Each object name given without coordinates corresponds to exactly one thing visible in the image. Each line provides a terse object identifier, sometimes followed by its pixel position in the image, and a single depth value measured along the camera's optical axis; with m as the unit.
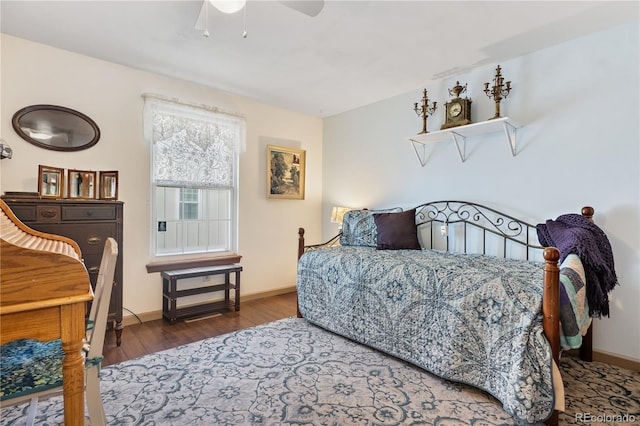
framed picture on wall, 4.10
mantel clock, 2.91
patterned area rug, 1.70
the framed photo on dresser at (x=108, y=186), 2.74
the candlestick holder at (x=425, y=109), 3.21
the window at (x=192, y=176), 3.26
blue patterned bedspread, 1.62
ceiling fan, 1.60
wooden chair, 1.13
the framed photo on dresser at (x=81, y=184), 2.62
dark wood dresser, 2.28
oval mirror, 2.57
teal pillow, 3.34
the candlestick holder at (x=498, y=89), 2.62
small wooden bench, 3.13
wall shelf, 2.64
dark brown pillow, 3.06
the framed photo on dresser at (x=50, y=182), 2.46
